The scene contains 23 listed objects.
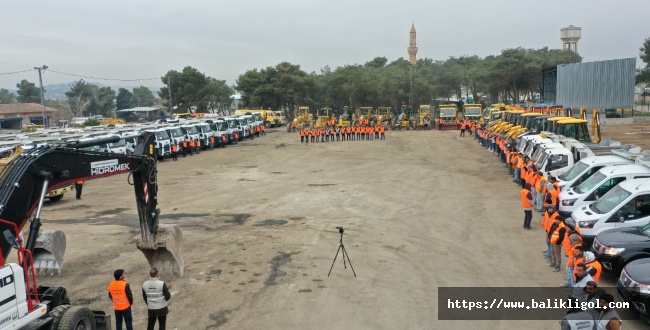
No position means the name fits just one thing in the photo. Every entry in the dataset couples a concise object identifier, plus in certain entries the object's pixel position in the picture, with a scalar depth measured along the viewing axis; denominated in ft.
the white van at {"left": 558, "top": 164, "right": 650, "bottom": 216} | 43.80
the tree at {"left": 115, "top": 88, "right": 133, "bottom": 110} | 390.42
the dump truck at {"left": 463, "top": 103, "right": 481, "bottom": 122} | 155.53
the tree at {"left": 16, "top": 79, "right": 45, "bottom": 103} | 358.02
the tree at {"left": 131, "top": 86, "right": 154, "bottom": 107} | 460.14
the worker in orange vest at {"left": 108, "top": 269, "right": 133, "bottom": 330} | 26.45
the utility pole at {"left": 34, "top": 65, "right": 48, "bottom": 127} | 158.44
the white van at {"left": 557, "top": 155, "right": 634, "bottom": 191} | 49.16
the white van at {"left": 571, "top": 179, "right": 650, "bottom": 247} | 36.96
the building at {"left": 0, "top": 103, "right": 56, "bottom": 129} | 228.84
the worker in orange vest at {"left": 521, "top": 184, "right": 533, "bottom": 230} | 45.09
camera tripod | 36.02
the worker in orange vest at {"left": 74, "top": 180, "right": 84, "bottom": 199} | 70.45
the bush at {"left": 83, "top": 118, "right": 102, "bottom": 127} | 183.37
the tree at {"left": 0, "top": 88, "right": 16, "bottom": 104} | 430.36
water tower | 537.65
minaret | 432.41
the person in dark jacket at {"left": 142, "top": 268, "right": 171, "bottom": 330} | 26.68
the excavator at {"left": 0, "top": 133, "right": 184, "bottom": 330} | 21.13
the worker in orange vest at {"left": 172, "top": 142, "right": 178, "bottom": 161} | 108.06
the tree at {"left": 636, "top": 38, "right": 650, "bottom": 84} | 218.79
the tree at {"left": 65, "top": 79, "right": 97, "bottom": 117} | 326.24
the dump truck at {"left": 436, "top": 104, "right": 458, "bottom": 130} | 160.35
